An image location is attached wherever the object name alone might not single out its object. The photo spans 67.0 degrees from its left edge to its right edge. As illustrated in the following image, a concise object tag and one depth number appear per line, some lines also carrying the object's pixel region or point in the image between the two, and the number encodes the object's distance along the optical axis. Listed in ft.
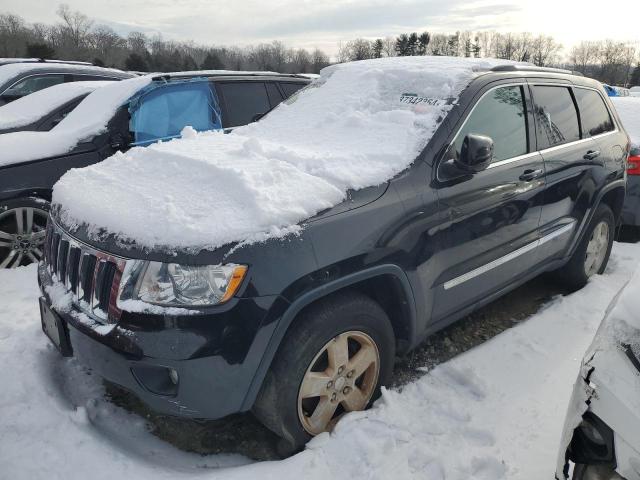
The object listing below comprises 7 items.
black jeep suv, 6.34
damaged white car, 4.66
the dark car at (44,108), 19.45
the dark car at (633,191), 17.30
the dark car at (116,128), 13.62
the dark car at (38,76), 25.99
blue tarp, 16.62
